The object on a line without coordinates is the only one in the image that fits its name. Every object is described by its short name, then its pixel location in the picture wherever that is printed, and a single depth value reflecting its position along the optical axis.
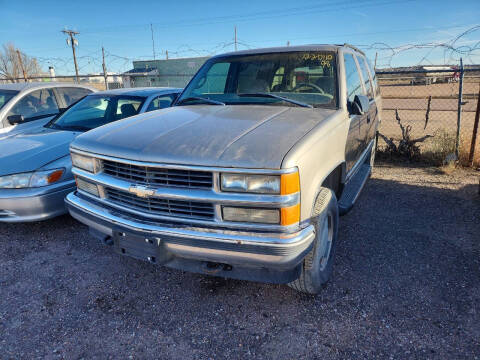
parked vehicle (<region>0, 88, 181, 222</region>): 3.50
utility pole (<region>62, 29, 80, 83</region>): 25.56
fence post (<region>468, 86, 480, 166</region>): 5.75
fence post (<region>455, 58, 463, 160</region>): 5.80
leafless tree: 32.45
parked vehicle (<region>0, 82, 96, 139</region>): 5.37
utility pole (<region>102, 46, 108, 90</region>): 12.20
